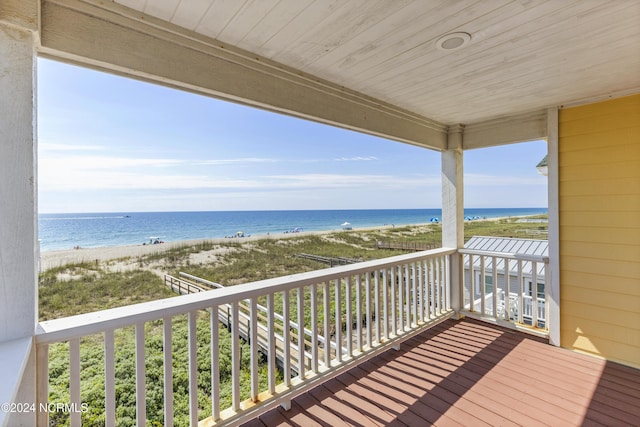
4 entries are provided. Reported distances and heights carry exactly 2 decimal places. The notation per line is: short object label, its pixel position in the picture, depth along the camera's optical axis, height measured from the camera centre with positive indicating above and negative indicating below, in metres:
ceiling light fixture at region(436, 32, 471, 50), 1.63 +1.00
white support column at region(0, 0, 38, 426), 1.11 +0.12
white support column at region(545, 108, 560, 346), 2.83 -0.19
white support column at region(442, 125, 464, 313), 3.54 +0.14
